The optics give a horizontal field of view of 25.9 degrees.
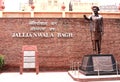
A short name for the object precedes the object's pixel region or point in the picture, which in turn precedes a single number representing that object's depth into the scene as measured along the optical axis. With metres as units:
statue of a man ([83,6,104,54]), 11.33
